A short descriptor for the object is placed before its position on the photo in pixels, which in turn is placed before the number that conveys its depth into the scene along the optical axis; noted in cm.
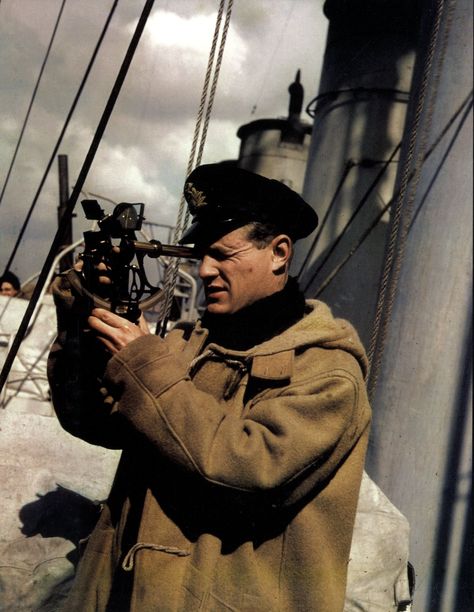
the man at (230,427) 151
